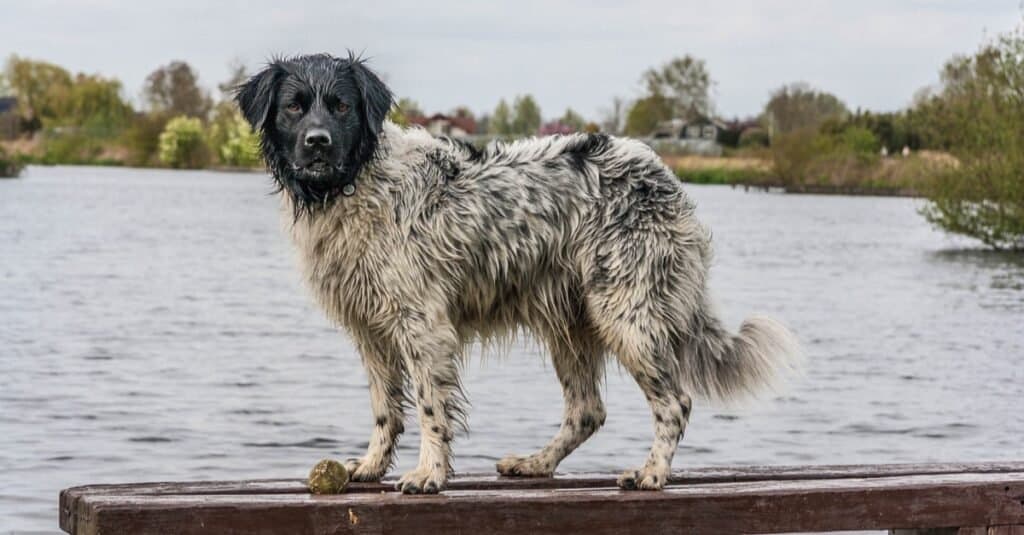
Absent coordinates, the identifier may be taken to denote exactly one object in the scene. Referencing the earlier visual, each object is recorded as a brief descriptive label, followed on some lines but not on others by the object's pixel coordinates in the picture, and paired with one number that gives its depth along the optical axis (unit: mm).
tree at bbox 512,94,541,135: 137312
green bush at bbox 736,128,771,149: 120250
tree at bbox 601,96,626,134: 126400
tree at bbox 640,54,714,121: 135375
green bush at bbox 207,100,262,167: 116312
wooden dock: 6508
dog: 6938
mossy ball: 6961
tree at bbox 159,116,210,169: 123875
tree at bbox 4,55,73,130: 154875
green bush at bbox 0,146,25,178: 94625
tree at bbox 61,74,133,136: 140750
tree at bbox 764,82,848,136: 126438
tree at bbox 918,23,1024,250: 40031
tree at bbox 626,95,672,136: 132375
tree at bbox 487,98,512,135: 134875
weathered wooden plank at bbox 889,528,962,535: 7497
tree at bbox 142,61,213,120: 150750
